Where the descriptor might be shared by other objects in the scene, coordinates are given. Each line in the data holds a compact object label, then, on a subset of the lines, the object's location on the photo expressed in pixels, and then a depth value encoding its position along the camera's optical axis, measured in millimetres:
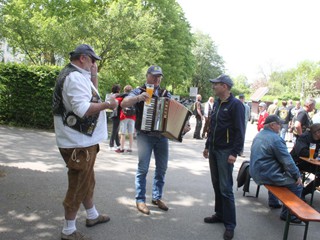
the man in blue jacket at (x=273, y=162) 4676
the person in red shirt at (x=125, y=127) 9205
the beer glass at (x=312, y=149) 5863
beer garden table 5551
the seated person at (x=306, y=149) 5926
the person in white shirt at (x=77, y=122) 3160
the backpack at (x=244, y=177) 5871
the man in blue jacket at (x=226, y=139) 4008
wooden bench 3553
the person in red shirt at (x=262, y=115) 12492
